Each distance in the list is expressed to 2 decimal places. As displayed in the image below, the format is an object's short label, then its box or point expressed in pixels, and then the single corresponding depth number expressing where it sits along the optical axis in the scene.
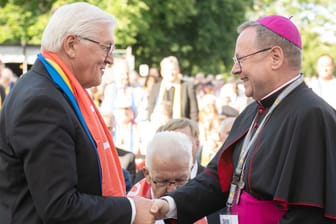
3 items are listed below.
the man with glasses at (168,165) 5.15
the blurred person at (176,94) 11.55
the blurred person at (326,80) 10.91
